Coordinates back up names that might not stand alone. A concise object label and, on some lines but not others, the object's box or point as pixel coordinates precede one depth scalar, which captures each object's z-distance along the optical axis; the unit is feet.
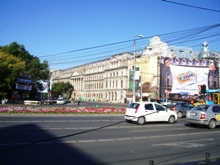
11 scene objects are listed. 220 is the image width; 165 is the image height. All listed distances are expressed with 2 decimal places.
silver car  54.50
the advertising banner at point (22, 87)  153.40
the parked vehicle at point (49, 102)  174.50
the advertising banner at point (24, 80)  153.28
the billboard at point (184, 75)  270.87
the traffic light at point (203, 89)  113.19
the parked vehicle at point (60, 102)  191.21
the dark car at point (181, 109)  88.58
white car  59.98
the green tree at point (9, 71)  154.81
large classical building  272.10
